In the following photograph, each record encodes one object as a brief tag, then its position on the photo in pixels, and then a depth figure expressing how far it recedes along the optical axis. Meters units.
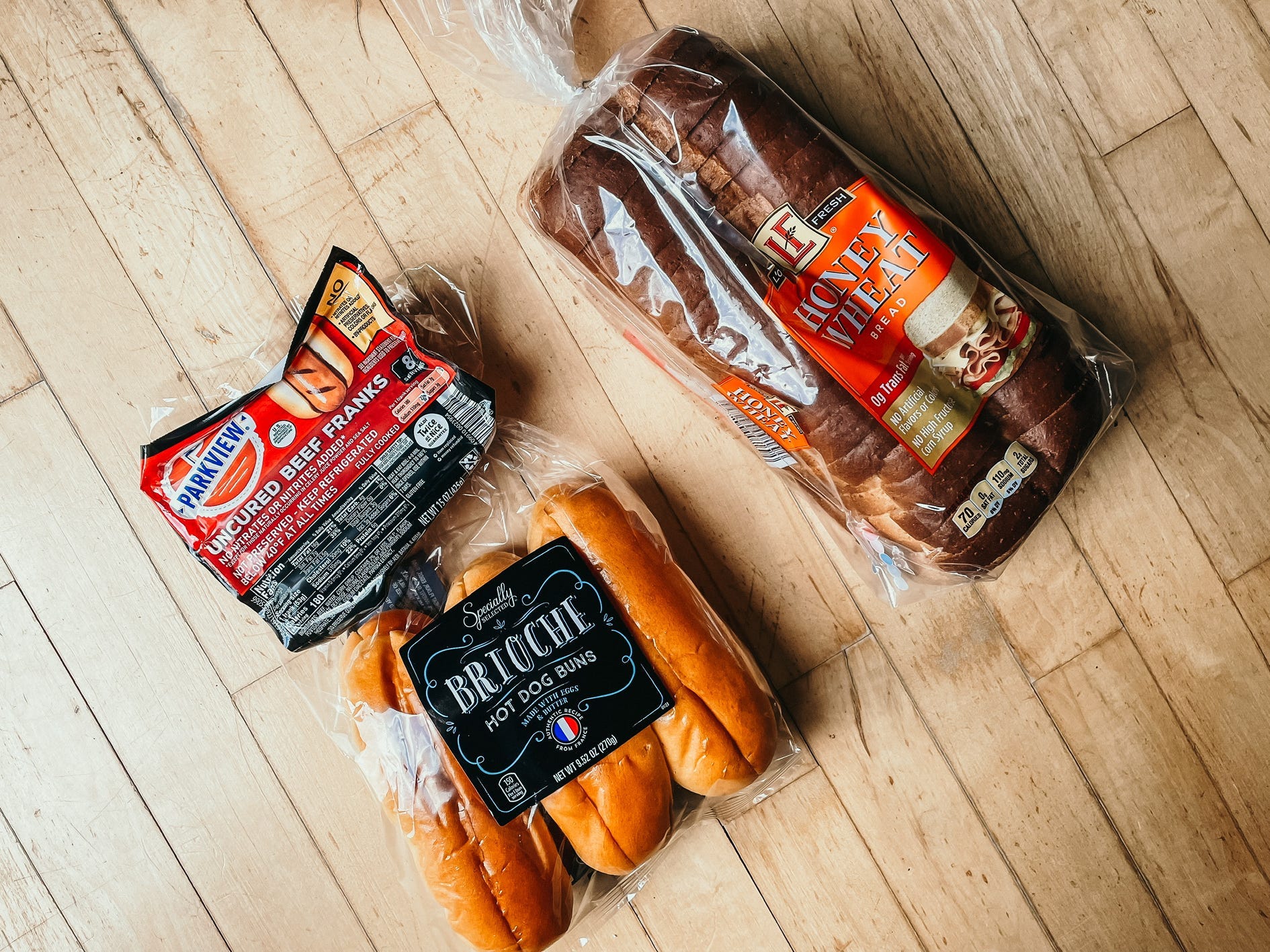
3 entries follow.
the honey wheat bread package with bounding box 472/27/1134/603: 0.42
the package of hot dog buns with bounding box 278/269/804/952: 0.43
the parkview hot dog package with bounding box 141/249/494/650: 0.44
